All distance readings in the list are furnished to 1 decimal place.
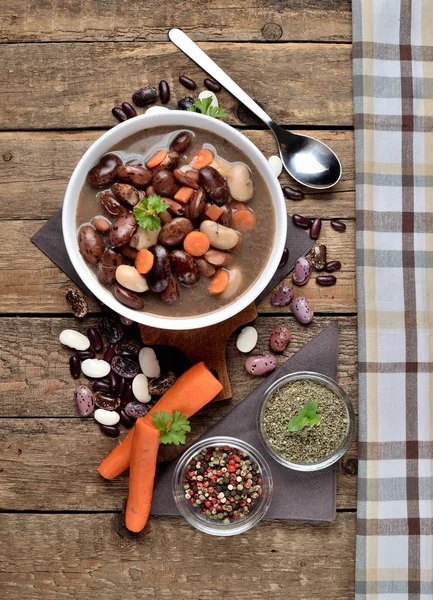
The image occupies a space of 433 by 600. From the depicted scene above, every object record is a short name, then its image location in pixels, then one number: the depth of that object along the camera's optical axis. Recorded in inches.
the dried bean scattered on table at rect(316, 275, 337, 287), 31.2
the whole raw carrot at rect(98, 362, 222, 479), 30.0
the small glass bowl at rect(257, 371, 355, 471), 30.8
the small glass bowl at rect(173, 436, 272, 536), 30.9
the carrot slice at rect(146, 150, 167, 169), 28.5
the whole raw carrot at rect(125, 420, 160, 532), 30.0
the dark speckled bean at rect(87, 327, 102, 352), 31.0
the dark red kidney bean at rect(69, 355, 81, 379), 31.1
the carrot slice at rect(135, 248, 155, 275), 28.2
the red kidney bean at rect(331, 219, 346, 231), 31.3
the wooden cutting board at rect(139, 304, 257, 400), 30.6
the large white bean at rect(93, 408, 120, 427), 31.0
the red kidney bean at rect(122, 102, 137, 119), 30.9
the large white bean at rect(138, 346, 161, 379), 30.9
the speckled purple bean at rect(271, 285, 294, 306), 31.0
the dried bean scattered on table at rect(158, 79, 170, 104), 30.9
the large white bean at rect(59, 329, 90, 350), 30.9
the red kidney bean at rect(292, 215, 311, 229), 31.0
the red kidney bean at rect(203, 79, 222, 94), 31.0
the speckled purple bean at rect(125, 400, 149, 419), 31.1
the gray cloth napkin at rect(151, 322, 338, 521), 31.2
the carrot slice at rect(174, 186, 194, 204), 28.4
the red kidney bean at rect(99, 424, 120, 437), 31.1
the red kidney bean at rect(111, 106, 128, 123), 30.9
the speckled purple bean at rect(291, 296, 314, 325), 31.0
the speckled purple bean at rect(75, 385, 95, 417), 31.0
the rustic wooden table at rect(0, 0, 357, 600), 31.2
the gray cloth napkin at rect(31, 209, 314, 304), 30.8
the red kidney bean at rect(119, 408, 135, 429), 31.1
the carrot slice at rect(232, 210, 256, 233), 28.9
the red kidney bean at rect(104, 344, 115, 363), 31.1
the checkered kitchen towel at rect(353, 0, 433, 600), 31.4
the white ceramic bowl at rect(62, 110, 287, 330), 28.2
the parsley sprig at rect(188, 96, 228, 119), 29.9
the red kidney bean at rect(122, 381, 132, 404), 31.2
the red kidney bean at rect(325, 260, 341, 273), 31.2
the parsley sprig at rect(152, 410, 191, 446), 30.0
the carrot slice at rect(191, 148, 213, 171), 28.7
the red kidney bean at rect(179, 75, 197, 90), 31.0
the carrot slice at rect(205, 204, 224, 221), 28.5
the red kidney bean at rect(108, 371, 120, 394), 31.0
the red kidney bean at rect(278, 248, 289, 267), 30.9
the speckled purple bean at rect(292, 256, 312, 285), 31.1
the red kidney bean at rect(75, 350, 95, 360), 31.1
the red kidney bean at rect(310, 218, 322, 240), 31.1
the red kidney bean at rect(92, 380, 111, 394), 31.0
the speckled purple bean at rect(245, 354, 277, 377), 31.0
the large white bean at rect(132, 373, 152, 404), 31.0
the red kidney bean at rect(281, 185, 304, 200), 31.1
